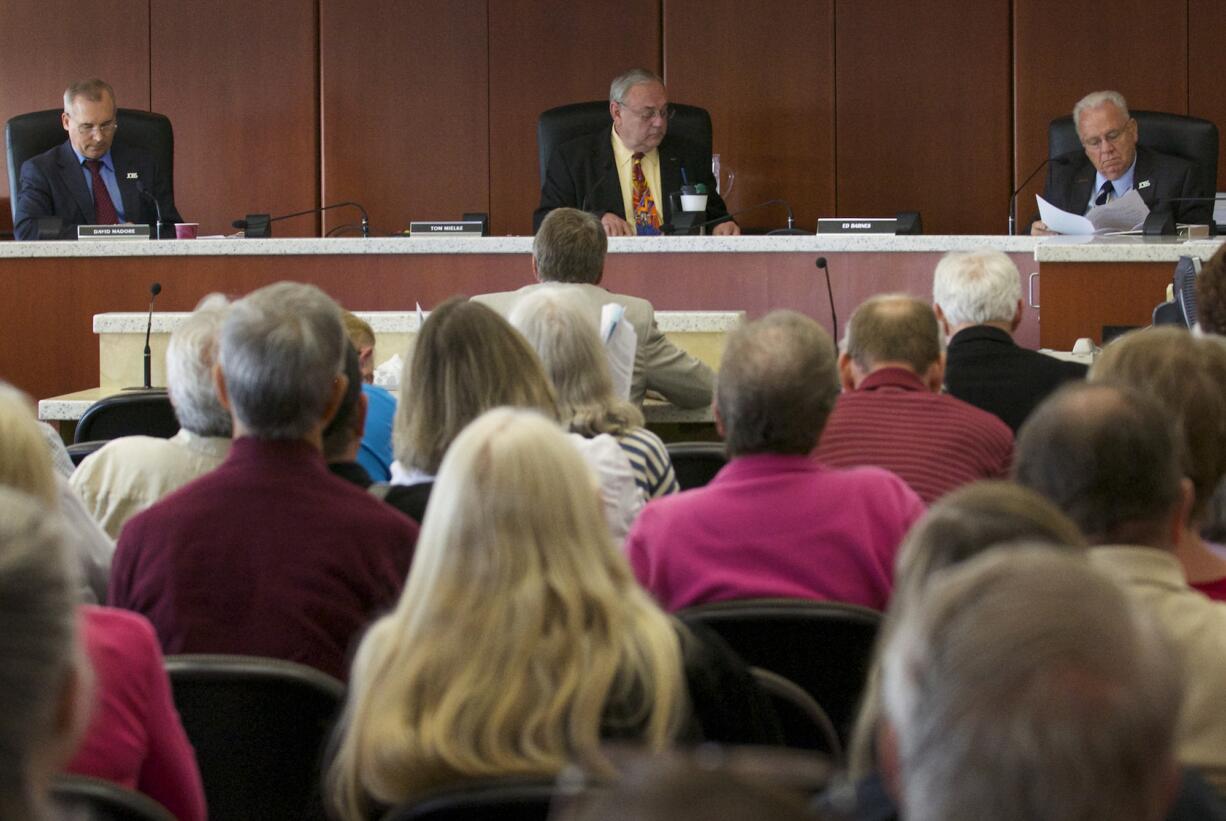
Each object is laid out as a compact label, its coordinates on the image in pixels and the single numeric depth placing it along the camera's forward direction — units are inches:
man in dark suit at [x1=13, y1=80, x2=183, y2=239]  537.0
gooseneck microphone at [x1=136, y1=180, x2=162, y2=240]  532.0
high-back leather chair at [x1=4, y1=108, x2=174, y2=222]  563.2
